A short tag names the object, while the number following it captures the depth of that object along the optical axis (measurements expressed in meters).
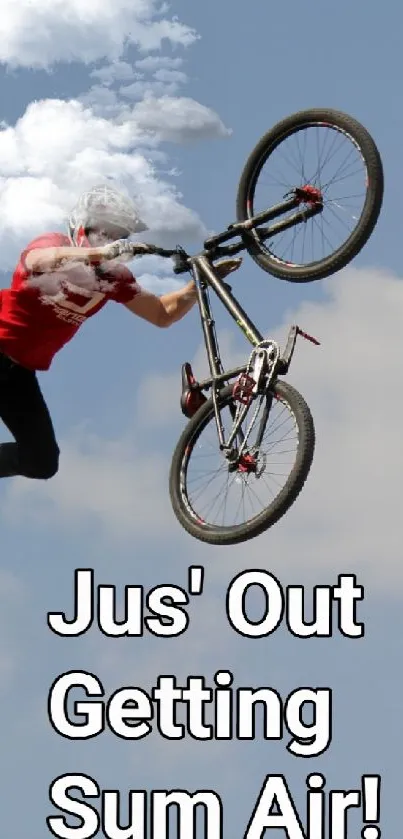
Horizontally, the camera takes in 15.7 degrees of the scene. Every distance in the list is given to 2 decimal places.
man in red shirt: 10.91
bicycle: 11.05
